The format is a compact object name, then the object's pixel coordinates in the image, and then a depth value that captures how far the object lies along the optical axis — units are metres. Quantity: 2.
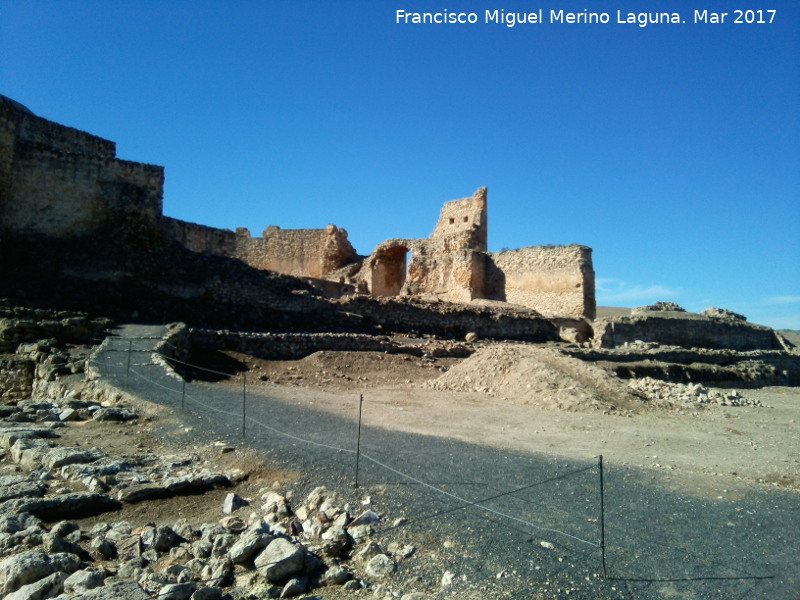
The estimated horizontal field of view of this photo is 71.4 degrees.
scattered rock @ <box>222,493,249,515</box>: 4.46
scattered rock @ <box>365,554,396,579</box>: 3.37
